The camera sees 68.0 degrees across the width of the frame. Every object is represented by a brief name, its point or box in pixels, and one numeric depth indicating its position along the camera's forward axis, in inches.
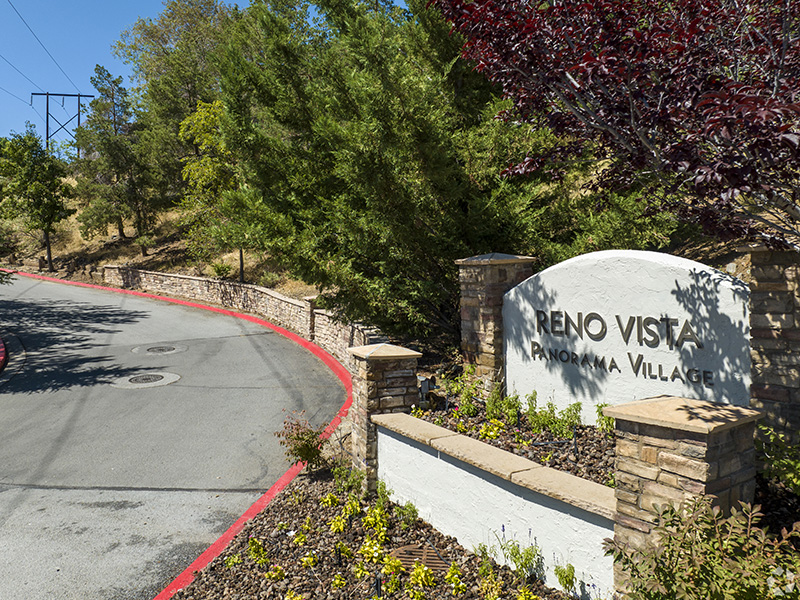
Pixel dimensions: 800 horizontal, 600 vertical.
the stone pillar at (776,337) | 212.8
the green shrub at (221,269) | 1030.4
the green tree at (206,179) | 1035.3
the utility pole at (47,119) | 1449.2
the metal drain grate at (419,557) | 227.9
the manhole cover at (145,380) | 550.6
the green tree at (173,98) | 1299.2
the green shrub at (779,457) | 188.2
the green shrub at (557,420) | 276.1
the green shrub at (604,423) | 265.9
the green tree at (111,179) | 1348.4
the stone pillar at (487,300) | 325.7
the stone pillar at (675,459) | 156.4
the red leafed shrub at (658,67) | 193.6
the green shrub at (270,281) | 1009.5
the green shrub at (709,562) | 135.4
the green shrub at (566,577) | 190.2
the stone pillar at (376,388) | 293.6
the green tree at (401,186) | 383.2
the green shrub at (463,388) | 327.7
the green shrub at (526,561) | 203.3
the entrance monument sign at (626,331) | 227.5
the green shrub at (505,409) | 299.6
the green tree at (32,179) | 1379.2
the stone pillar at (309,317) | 714.2
